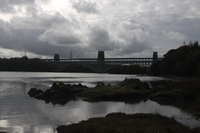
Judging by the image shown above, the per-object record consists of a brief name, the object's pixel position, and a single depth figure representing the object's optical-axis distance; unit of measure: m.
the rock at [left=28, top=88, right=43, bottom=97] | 29.11
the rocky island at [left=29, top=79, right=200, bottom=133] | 10.89
